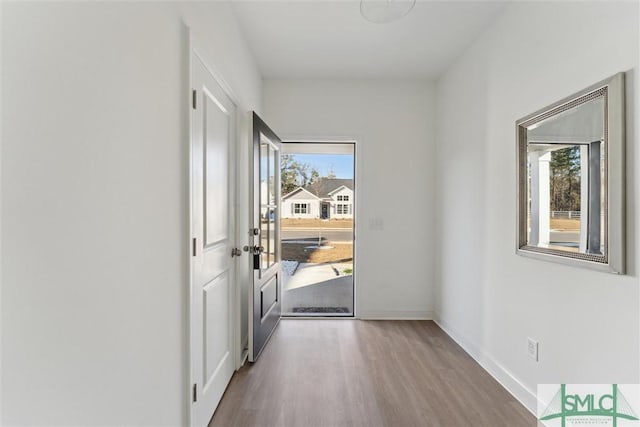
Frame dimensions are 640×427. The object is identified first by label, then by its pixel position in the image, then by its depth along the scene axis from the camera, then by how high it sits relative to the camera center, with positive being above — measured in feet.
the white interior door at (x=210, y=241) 5.46 -0.57
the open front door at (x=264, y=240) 8.52 -0.84
